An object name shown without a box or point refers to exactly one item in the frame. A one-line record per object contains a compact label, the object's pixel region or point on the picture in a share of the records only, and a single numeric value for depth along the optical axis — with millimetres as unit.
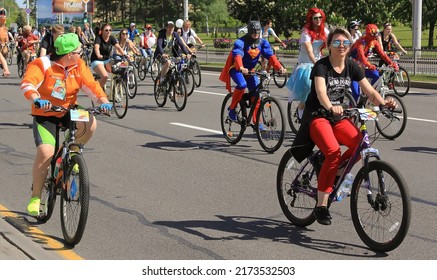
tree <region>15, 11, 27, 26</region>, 166400
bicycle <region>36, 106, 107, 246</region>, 6010
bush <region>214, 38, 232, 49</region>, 62312
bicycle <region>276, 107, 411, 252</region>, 5711
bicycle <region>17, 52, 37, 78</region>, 28281
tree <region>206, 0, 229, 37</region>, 121750
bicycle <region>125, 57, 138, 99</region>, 18392
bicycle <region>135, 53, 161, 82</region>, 26445
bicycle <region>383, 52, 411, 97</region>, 18500
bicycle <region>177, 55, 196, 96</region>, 17641
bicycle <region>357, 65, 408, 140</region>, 11805
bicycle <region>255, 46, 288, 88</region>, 20484
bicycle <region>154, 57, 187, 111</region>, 16172
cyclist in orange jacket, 6672
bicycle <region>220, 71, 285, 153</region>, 10664
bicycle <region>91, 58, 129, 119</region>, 14992
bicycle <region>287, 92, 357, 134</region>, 12469
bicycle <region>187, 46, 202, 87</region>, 22484
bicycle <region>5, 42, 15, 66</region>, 39619
